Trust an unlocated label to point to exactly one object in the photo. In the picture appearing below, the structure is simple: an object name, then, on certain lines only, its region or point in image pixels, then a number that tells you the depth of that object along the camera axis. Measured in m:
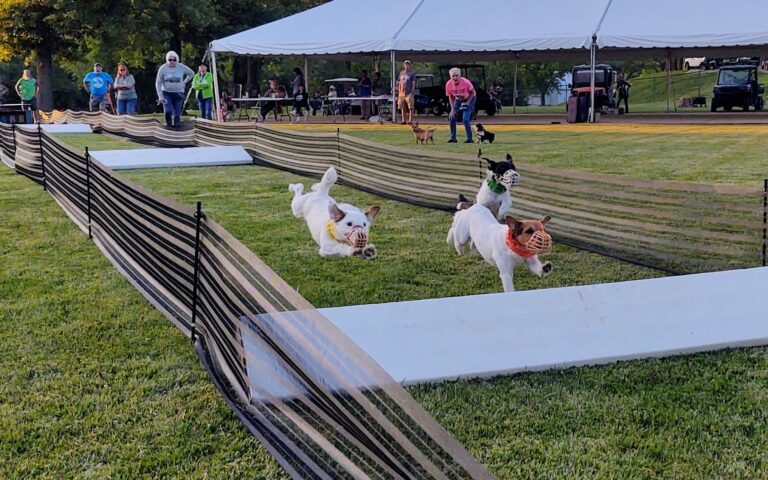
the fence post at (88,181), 7.80
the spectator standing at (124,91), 23.23
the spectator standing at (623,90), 32.56
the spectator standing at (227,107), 30.08
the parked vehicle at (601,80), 31.69
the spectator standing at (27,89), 27.36
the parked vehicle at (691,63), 65.11
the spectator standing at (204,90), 22.91
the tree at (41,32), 39.31
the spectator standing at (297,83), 28.80
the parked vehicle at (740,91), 31.30
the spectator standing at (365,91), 30.56
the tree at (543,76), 60.19
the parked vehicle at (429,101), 32.88
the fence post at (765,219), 6.31
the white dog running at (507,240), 5.06
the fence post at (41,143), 11.55
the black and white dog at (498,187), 6.50
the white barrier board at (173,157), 13.60
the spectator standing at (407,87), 23.47
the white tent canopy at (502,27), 22.09
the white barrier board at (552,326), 4.23
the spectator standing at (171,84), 18.88
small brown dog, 17.62
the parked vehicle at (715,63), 57.40
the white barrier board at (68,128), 23.28
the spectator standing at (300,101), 28.77
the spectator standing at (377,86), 30.70
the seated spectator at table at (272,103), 29.75
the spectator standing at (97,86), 25.92
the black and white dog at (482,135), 16.89
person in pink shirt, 18.53
